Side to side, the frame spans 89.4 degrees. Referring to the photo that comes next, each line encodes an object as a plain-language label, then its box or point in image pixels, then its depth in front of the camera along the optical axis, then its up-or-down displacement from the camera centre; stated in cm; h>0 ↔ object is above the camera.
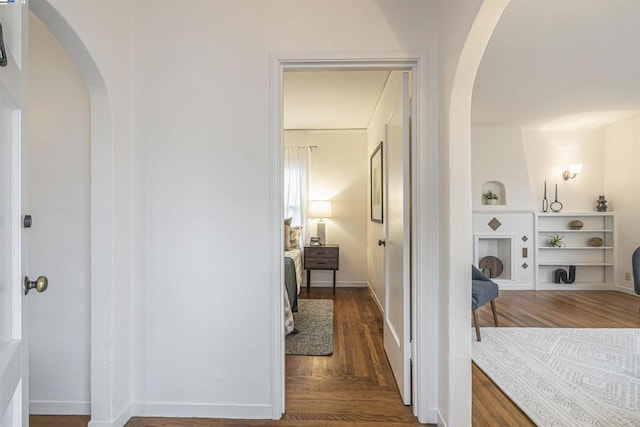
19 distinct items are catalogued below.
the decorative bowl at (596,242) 512 -41
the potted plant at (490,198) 524 +29
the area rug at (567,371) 195 -117
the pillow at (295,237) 494 -33
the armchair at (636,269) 316 -53
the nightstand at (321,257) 489 -63
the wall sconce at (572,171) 510 +71
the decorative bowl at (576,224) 512 -13
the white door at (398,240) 201 -18
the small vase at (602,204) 512 +19
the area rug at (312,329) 281 -116
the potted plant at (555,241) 512 -40
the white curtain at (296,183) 520 +52
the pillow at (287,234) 475 -28
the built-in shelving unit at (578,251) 509 -56
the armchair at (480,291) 281 -68
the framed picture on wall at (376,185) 377 +39
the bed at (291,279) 348 -71
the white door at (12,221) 88 -2
